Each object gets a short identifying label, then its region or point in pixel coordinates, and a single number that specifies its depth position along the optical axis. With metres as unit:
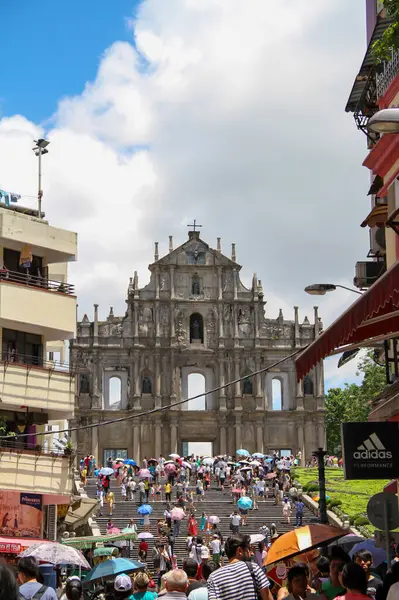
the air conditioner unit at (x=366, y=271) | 28.94
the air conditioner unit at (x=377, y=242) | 28.20
